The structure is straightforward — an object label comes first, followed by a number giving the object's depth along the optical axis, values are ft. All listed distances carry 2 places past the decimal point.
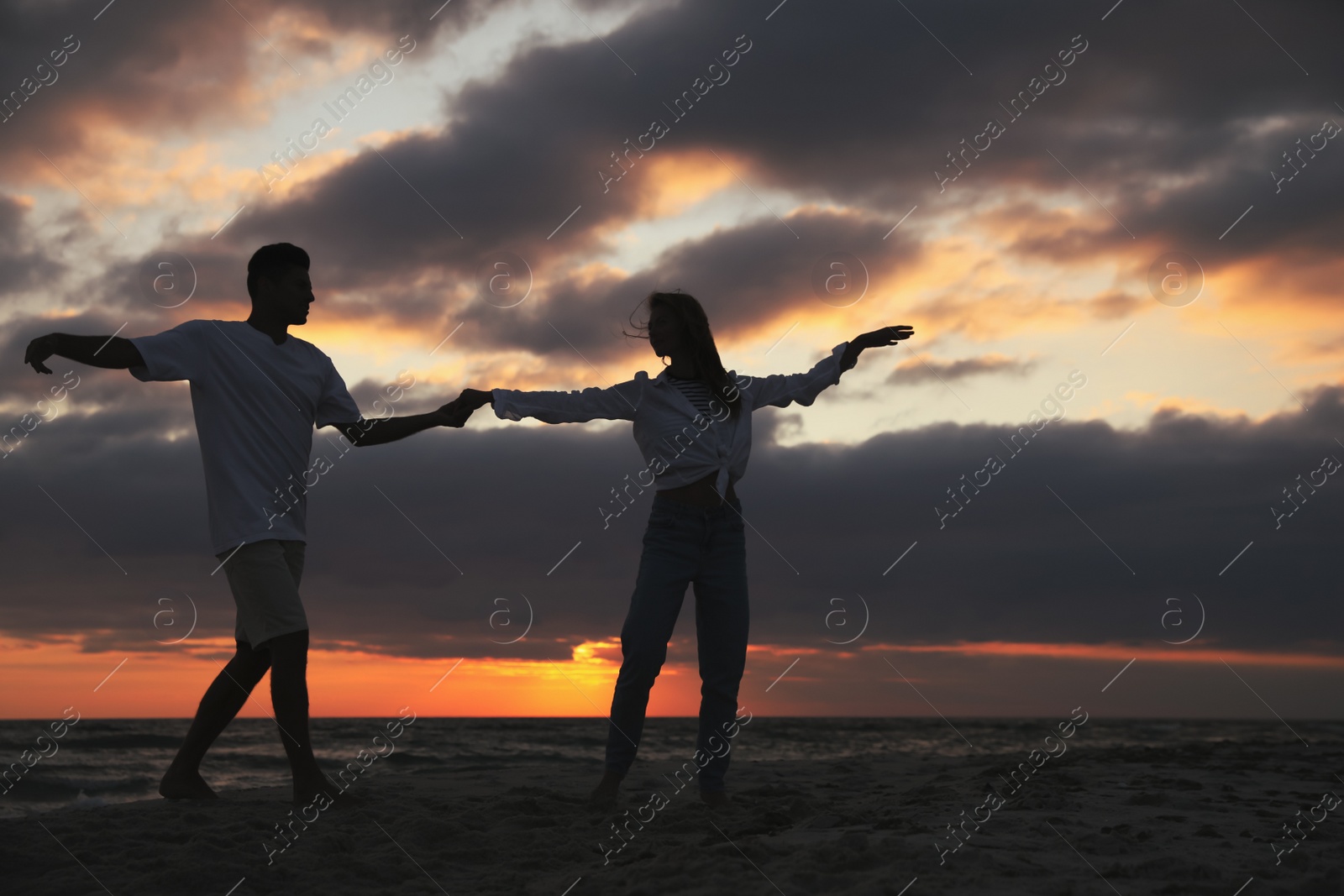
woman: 14.53
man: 13.32
